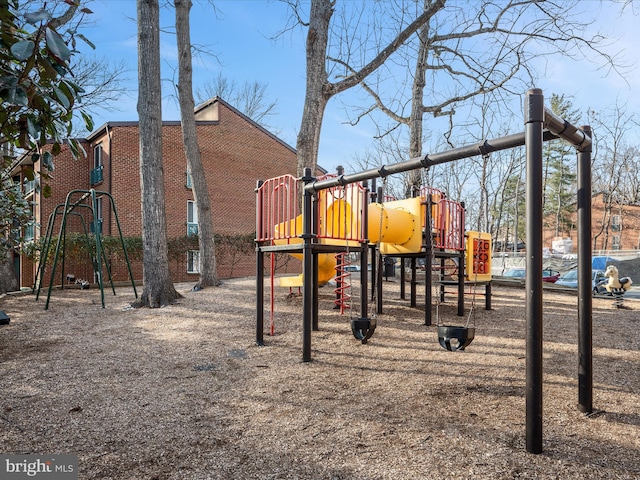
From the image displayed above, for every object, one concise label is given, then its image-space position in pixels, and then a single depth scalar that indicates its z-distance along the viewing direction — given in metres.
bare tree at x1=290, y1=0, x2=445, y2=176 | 9.99
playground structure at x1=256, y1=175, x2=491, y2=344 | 5.82
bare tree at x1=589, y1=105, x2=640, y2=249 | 33.47
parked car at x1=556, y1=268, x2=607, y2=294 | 18.88
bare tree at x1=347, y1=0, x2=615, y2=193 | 13.52
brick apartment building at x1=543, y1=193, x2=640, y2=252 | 43.31
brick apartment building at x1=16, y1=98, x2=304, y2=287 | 20.12
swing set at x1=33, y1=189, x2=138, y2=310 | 8.89
